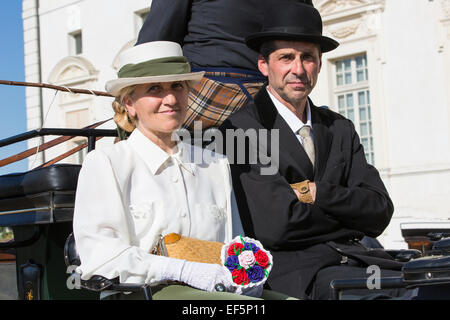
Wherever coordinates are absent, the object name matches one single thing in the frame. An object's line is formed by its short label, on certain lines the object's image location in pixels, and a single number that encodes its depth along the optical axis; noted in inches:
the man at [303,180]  104.3
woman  85.2
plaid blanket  124.6
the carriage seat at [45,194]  117.0
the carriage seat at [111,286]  81.0
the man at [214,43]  125.2
